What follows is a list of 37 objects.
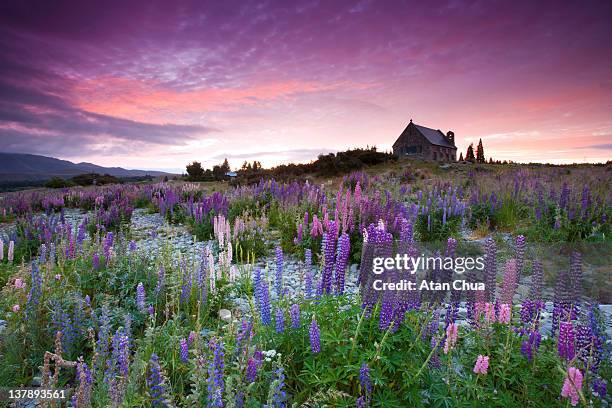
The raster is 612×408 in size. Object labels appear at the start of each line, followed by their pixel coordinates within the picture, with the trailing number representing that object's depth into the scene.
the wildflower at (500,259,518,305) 2.75
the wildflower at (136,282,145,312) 3.69
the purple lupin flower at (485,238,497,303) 2.94
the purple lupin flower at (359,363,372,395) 2.37
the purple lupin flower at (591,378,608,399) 2.37
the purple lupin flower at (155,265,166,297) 4.26
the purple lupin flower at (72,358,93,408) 1.93
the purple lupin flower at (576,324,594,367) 2.63
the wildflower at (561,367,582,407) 1.97
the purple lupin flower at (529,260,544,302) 2.91
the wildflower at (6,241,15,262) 5.44
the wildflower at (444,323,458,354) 2.37
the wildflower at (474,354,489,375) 2.29
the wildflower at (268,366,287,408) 2.01
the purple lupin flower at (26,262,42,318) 3.85
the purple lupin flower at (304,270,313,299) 3.31
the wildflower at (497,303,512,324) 2.67
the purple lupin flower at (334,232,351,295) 3.24
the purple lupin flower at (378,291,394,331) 2.71
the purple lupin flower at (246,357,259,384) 2.47
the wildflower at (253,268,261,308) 3.20
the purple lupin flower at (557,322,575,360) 2.42
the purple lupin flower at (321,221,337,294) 3.33
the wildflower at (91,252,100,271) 5.05
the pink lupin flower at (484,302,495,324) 2.77
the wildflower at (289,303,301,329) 2.91
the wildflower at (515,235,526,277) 3.07
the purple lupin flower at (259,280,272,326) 3.02
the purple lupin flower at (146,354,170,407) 2.39
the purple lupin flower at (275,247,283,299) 3.51
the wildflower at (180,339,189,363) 2.73
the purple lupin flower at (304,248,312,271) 3.35
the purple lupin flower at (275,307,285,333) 2.93
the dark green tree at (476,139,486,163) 56.16
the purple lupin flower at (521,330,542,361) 2.65
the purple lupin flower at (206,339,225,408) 2.15
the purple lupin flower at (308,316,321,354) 2.61
